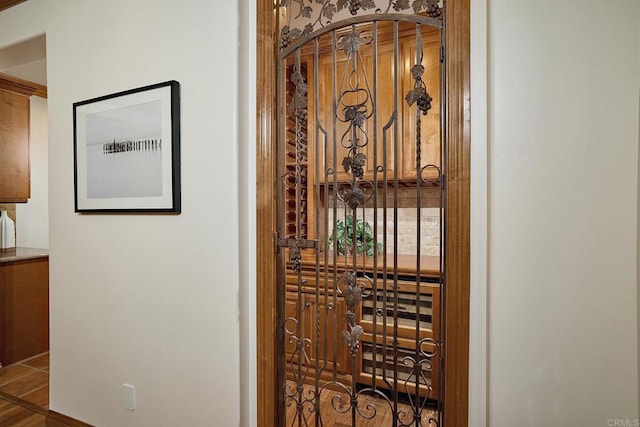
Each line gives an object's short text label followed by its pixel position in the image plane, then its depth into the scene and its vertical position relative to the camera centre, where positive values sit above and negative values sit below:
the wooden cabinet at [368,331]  1.57 -0.69
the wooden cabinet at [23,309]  2.74 -0.83
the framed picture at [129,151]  1.61 +0.31
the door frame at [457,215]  1.18 -0.02
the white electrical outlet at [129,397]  1.75 -0.96
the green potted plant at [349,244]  1.37 -0.14
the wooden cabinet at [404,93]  2.22 +0.83
